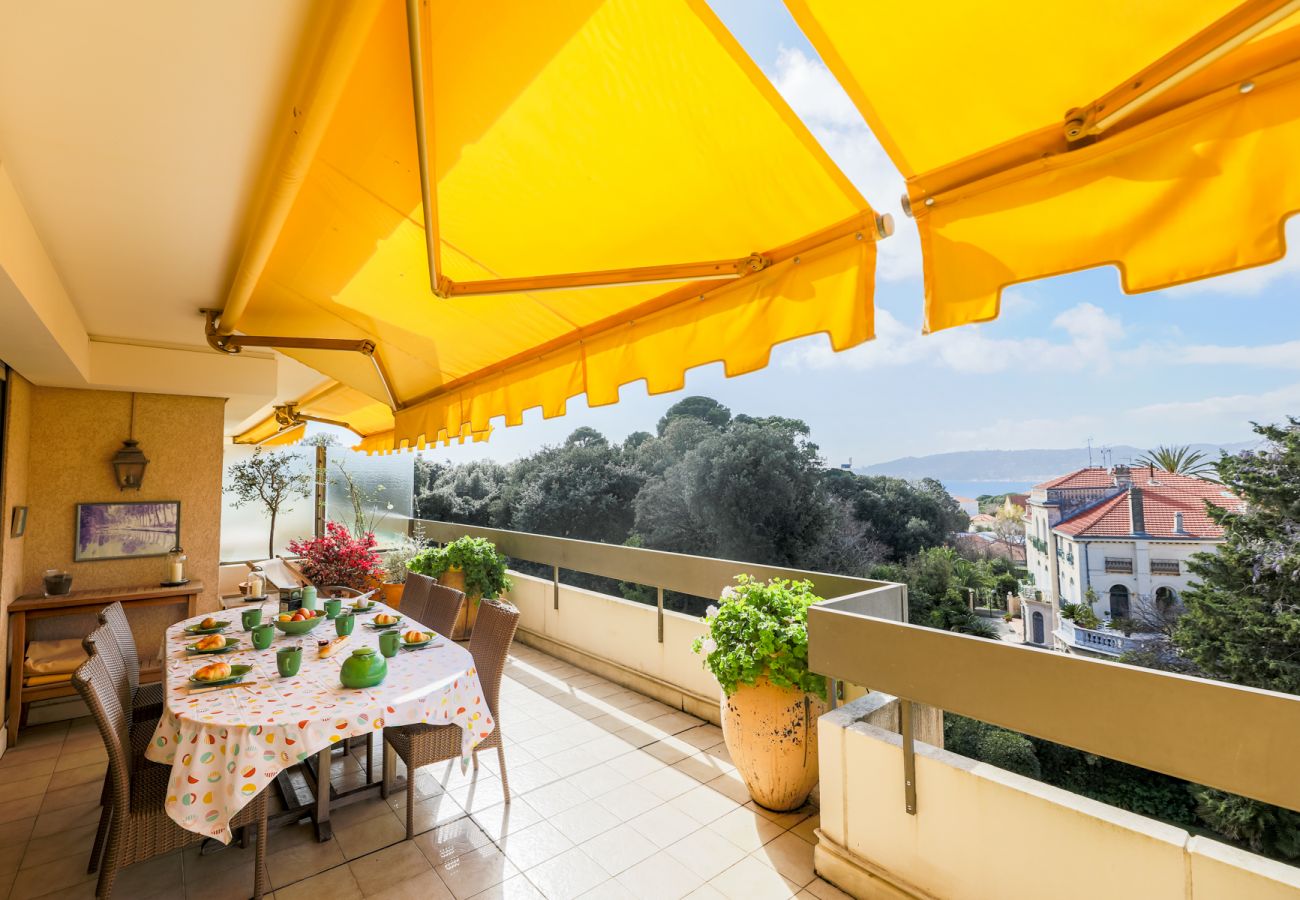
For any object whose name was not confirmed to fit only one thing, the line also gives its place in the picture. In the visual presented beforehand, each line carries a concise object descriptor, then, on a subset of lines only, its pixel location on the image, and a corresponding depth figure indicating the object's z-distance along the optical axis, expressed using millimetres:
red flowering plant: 6465
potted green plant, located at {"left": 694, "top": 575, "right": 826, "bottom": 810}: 3174
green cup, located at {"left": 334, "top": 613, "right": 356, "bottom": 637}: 3779
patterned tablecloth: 2424
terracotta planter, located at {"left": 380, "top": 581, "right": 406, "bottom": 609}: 7277
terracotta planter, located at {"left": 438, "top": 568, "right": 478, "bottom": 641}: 6715
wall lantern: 5355
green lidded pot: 2916
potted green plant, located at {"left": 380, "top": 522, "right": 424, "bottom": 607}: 7297
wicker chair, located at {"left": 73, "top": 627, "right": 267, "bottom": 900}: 2441
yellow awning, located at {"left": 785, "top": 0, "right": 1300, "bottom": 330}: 1181
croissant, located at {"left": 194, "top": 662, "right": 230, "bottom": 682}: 2897
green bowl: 3805
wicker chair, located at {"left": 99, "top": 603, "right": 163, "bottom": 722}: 3482
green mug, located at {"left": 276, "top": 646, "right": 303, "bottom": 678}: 3037
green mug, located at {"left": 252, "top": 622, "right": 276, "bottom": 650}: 3508
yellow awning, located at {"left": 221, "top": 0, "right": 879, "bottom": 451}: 1641
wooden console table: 4465
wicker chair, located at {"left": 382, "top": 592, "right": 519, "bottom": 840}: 3127
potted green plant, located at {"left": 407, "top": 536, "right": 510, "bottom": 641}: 6621
